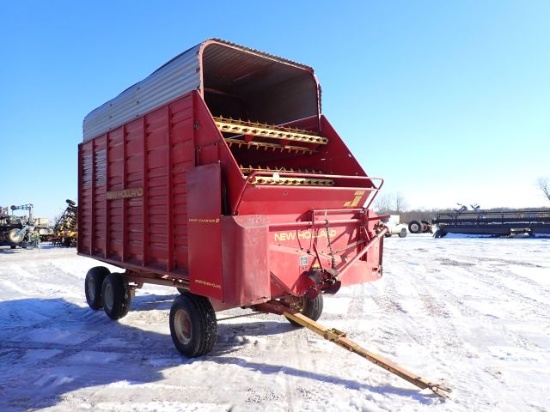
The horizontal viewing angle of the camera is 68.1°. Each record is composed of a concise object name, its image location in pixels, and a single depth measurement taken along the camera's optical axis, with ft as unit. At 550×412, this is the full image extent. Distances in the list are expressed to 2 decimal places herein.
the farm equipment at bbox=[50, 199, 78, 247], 76.69
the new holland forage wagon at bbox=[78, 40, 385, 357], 13.50
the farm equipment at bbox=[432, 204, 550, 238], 74.08
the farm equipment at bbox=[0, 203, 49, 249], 70.49
